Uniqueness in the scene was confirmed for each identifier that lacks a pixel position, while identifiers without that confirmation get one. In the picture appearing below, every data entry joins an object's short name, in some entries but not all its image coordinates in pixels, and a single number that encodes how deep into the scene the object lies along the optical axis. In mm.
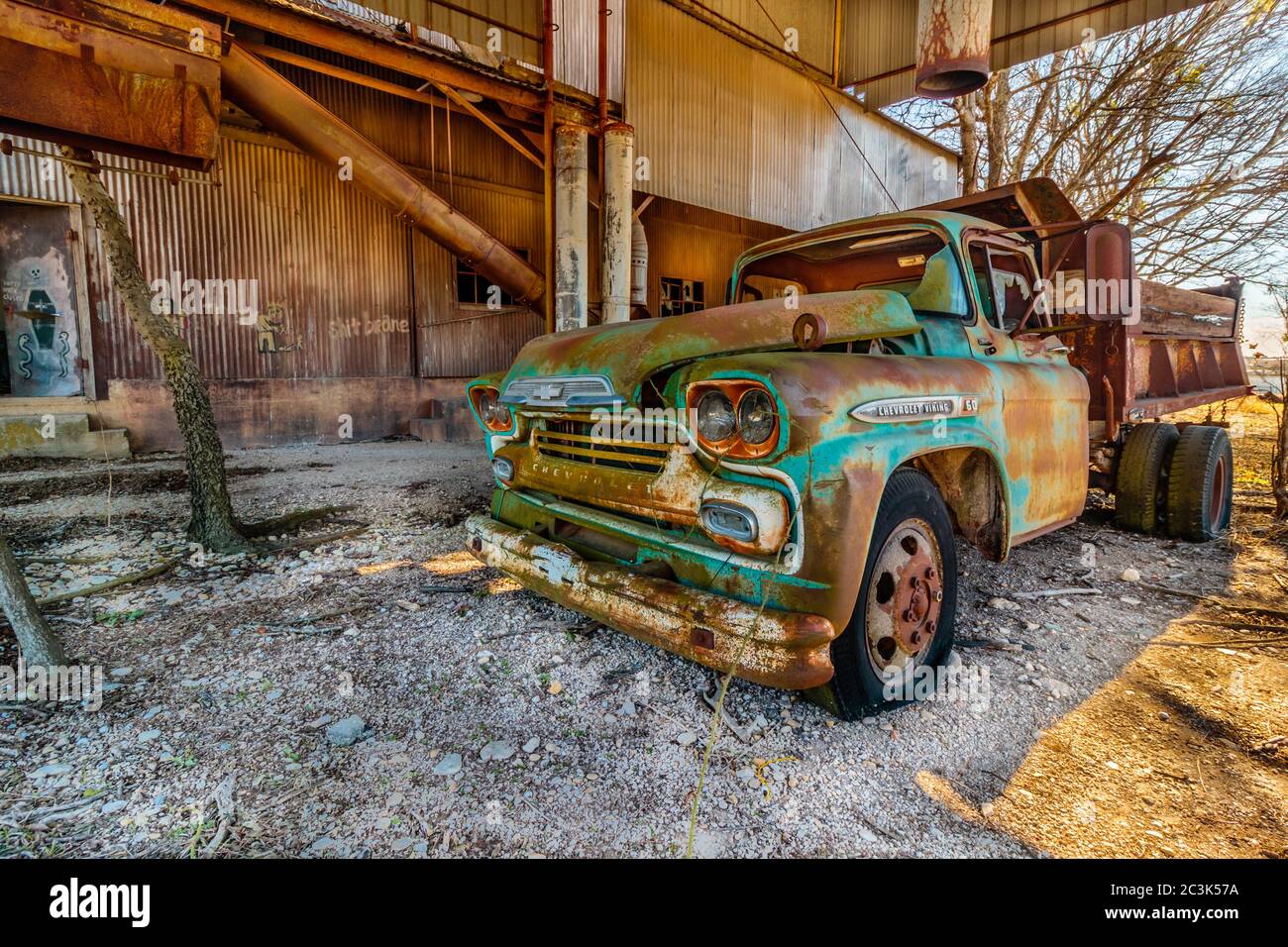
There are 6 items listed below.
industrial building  7031
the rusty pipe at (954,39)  5449
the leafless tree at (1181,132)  10172
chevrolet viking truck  1957
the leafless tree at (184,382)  3838
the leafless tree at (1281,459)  5001
